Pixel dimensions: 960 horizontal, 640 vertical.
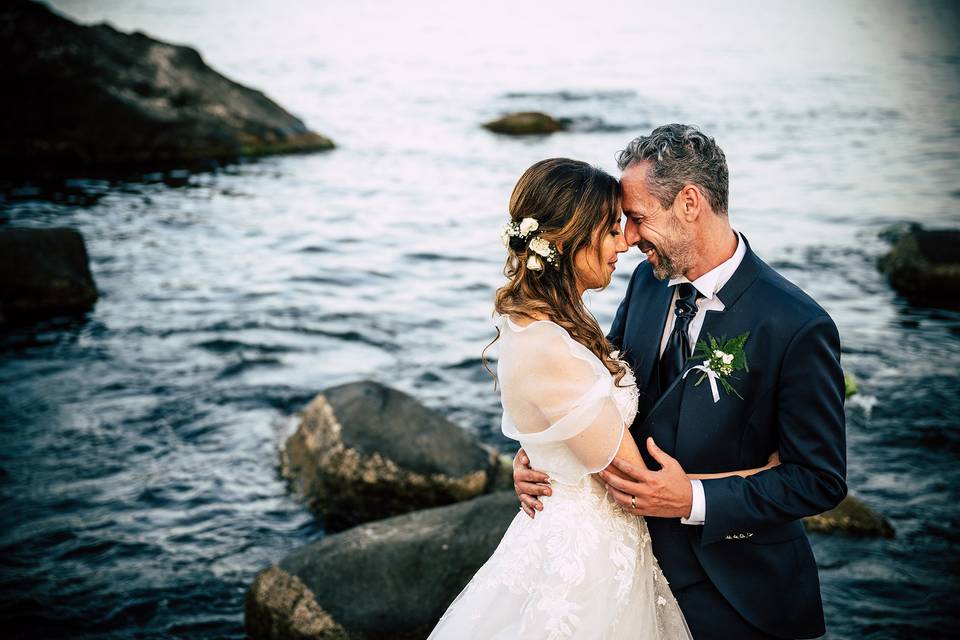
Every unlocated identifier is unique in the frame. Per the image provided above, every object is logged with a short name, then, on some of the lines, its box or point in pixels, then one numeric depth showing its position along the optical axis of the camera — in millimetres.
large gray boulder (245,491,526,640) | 4641
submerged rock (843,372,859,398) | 5955
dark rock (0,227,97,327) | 10570
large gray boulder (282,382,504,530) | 6262
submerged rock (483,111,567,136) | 24375
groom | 2881
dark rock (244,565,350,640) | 4684
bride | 2967
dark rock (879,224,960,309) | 11719
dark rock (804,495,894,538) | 6277
